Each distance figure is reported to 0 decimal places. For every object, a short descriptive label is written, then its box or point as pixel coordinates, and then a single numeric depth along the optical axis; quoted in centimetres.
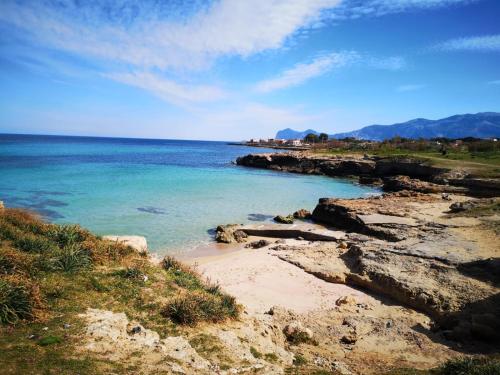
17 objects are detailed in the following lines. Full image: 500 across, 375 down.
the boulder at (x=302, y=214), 2770
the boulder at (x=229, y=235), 2059
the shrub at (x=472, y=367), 573
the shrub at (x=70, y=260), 888
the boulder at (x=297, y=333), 855
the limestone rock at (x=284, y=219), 2567
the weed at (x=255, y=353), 703
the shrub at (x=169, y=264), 1113
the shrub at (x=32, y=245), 954
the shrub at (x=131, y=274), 916
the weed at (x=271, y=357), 702
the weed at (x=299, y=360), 716
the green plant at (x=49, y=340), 571
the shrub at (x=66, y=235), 1088
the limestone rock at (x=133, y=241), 1260
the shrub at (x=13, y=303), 622
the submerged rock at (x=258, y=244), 1980
